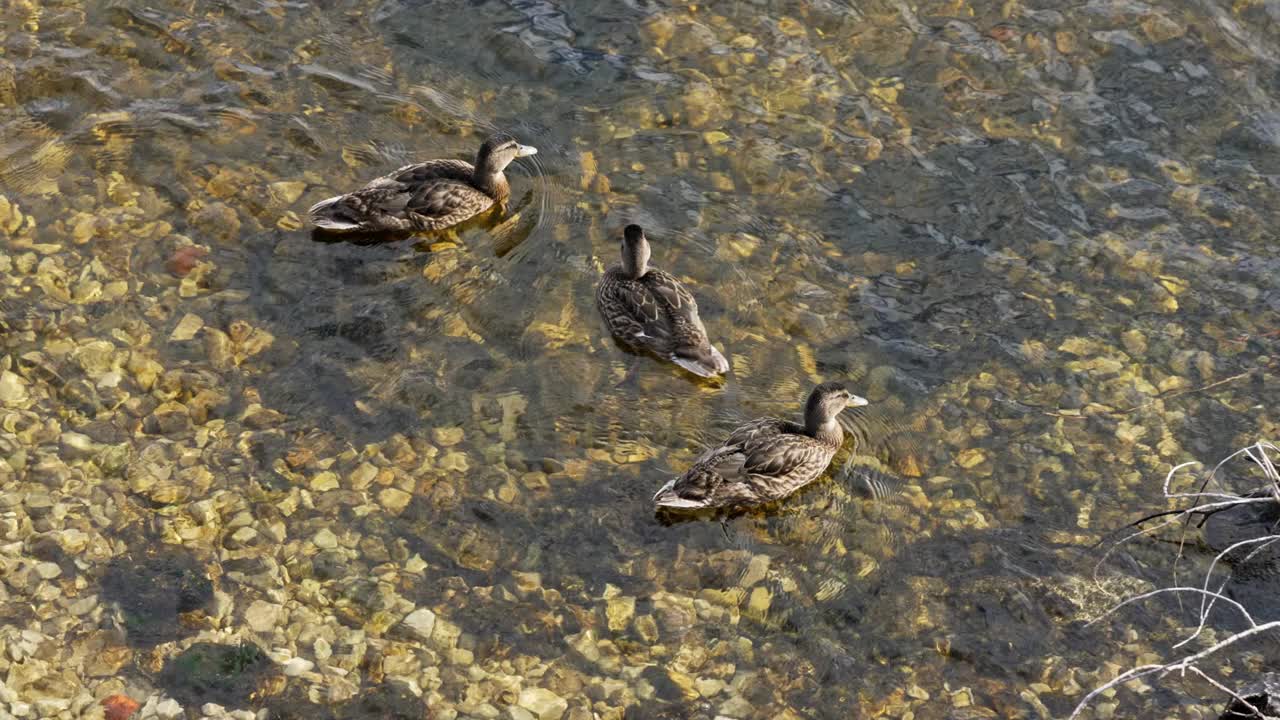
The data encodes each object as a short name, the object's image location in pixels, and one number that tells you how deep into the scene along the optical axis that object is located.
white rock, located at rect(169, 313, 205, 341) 10.57
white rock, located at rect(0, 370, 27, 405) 9.95
